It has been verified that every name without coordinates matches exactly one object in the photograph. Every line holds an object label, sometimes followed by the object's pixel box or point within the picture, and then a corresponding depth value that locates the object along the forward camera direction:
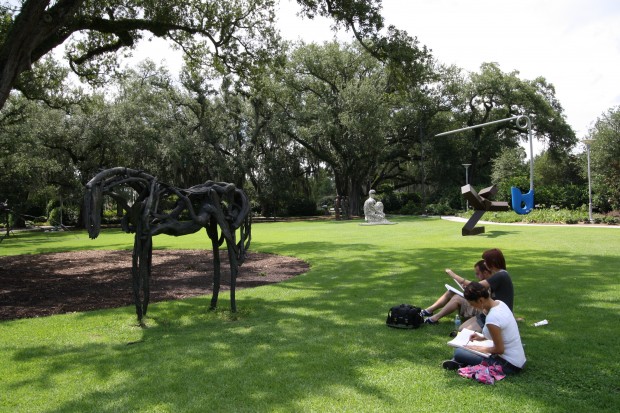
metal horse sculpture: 6.01
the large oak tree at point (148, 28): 9.63
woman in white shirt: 4.46
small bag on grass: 6.35
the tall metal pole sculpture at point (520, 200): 19.80
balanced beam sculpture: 19.05
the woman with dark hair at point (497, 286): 5.51
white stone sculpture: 30.78
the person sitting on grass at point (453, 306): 6.12
